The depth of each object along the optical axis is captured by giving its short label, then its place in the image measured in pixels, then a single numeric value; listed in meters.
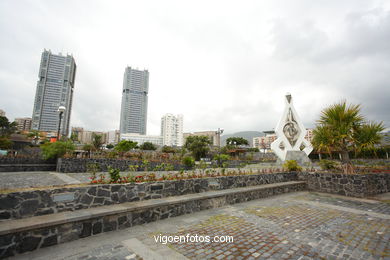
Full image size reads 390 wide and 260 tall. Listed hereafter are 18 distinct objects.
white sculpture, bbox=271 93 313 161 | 21.95
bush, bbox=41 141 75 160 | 12.16
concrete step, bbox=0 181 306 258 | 2.86
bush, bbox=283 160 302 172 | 10.73
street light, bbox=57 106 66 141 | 13.31
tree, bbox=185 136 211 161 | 31.27
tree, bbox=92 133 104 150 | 30.26
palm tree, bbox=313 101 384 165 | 9.23
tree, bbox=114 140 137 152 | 19.09
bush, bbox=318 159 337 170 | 9.79
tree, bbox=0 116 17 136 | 44.22
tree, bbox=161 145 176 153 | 47.07
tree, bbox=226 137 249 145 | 65.84
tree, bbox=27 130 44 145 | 48.41
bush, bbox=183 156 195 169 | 15.81
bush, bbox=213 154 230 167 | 17.28
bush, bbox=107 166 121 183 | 4.65
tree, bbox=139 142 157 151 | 59.21
